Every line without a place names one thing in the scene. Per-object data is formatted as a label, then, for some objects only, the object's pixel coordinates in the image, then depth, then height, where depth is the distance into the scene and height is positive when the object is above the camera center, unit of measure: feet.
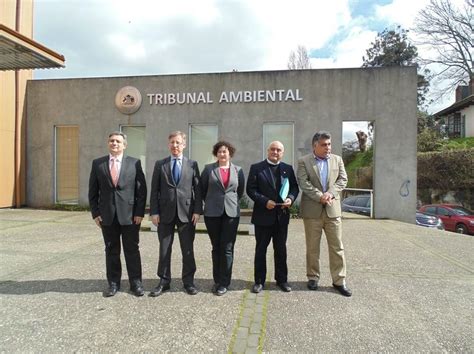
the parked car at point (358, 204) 35.75 -2.55
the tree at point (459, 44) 84.48 +36.62
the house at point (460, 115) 97.50 +22.01
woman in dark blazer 12.88 -1.15
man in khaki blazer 13.19 -1.02
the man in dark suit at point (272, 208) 13.04 -1.06
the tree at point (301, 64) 104.53 +37.15
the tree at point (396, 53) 101.71 +40.45
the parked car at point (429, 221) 40.01 -4.69
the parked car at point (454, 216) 45.21 -4.74
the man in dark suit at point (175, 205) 12.84 -0.99
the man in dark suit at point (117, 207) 12.62 -1.06
